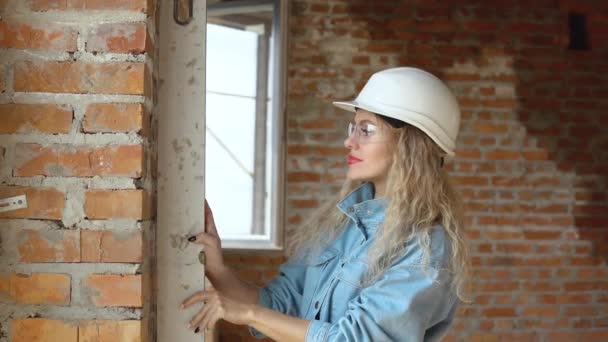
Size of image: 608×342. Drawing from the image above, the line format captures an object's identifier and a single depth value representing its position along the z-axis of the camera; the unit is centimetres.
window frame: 386
